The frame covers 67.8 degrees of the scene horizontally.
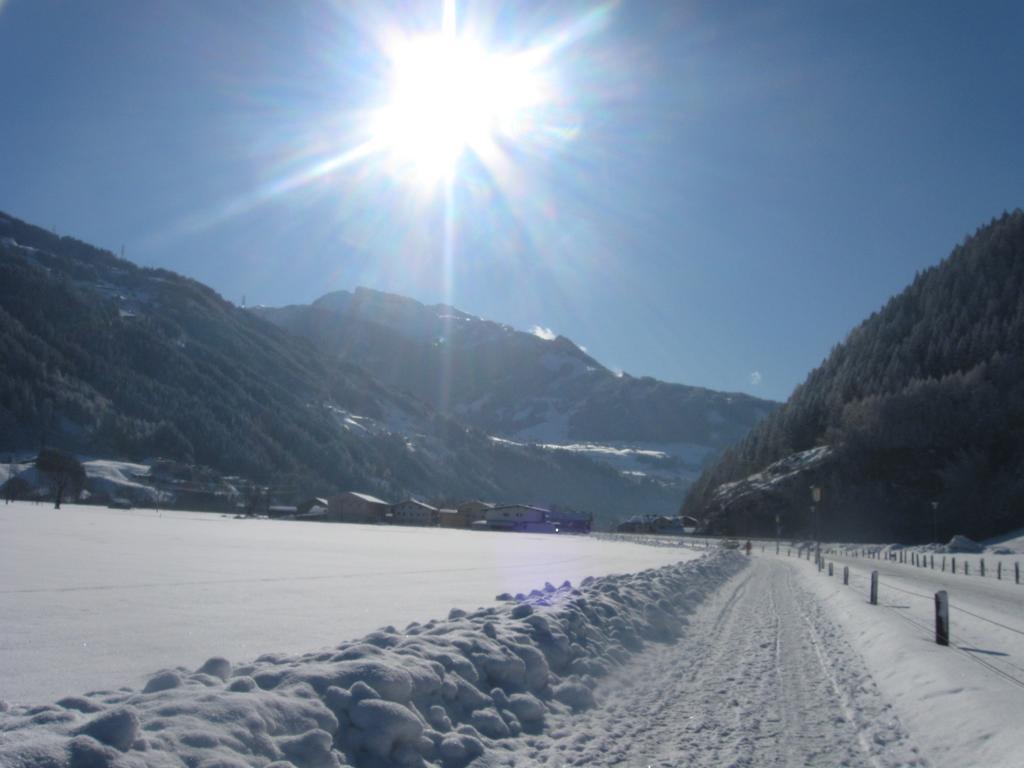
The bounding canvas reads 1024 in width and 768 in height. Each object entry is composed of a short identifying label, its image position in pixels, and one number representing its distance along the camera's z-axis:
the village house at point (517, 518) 134.51
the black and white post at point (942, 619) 13.32
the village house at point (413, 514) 137.62
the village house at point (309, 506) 132.62
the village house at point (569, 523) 142.88
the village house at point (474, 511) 143.00
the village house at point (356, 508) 132.00
